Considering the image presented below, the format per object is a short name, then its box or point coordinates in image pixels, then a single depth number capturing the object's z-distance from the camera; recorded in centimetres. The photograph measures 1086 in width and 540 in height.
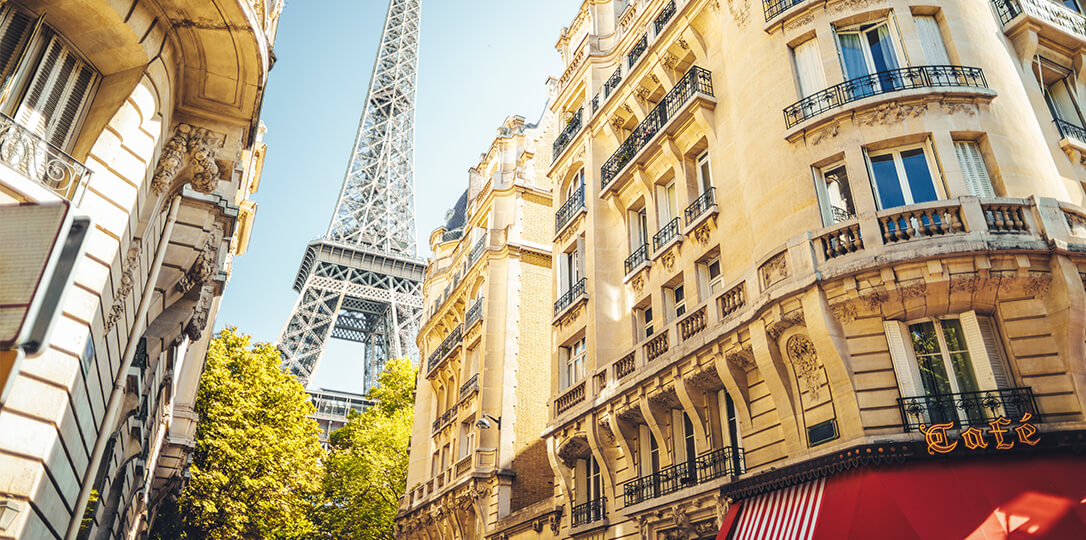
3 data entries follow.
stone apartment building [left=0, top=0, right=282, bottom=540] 820
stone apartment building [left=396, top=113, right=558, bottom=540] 2817
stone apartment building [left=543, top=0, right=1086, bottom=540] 1134
